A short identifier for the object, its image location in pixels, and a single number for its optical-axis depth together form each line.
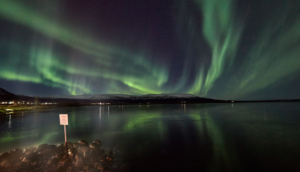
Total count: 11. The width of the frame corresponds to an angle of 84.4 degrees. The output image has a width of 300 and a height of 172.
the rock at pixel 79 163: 10.54
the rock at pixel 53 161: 10.92
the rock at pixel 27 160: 11.21
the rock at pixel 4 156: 11.80
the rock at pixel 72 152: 12.27
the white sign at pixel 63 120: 12.17
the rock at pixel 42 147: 13.63
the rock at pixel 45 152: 12.79
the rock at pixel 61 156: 11.68
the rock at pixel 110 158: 11.78
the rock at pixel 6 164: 10.49
